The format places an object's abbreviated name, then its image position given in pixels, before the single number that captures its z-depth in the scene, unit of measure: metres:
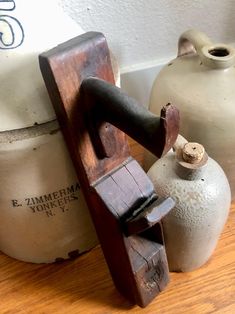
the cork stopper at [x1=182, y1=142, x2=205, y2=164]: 0.51
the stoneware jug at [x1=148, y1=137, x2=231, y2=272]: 0.52
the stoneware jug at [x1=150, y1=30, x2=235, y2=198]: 0.58
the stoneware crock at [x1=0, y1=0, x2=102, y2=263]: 0.45
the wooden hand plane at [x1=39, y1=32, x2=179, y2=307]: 0.38
